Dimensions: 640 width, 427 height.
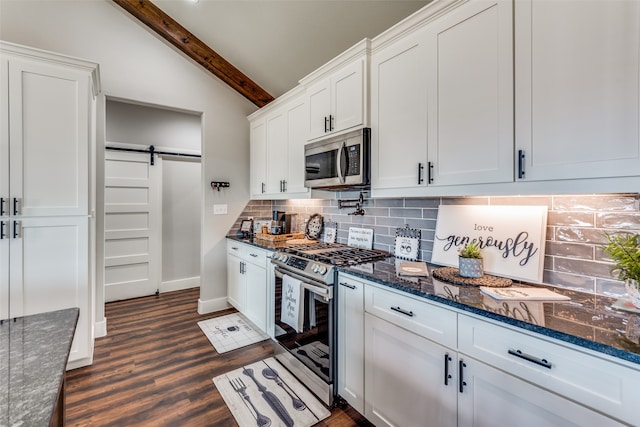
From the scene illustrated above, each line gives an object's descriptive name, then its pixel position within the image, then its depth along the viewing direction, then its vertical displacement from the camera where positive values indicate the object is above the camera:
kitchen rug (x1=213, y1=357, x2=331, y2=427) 1.82 -1.31
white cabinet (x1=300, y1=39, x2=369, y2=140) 2.05 +0.92
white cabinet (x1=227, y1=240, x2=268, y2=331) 2.80 -0.76
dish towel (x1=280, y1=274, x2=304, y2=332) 2.15 -0.72
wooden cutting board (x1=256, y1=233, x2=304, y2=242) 2.99 -0.27
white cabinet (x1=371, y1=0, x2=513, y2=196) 1.40 +0.62
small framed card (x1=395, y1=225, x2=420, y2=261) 2.12 -0.24
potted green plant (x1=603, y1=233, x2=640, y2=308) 1.05 -0.18
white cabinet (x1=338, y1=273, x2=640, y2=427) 0.91 -0.64
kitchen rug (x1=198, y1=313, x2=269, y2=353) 2.77 -1.27
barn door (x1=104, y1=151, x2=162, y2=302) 3.94 -0.21
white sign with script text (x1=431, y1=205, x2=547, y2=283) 1.51 -0.14
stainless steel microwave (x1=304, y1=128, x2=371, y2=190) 2.06 +0.39
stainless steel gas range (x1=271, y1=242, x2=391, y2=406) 1.91 -0.74
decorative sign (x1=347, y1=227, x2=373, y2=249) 2.51 -0.23
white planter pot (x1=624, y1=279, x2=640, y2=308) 1.07 -0.29
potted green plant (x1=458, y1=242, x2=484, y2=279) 1.56 -0.27
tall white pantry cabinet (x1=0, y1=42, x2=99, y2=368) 2.00 +0.19
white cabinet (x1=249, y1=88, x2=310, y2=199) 2.78 +0.69
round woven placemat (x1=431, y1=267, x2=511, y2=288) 1.46 -0.36
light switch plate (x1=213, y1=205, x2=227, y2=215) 3.58 +0.02
